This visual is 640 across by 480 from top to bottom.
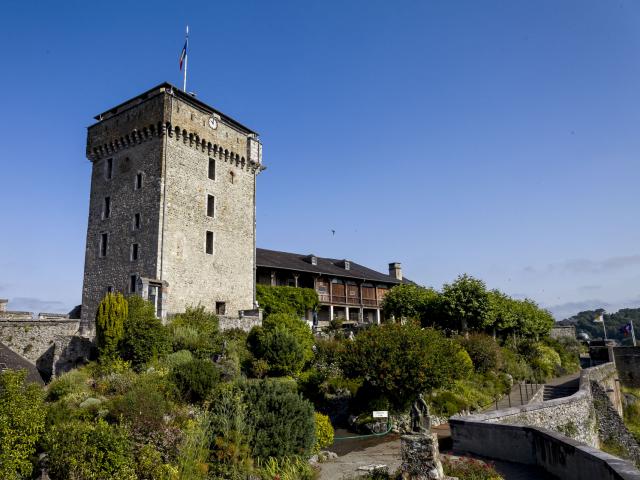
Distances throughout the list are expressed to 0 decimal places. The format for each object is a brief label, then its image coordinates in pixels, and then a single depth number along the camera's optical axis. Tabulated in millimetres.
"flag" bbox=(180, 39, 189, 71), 30377
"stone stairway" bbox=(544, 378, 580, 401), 24188
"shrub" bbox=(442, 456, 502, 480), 9505
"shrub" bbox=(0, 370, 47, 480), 10266
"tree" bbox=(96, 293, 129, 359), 20377
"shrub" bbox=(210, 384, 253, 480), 11000
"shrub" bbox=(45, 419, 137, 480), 10609
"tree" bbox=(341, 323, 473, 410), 17266
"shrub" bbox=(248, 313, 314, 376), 21734
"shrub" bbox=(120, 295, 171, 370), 20266
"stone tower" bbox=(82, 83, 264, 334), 27250
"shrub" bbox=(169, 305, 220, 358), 21688
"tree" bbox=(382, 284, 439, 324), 35938
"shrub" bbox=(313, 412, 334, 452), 14414
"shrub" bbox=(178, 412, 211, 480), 10570
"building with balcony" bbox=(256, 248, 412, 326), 38531
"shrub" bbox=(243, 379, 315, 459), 11812
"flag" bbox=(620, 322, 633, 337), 40956
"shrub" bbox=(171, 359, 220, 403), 16766
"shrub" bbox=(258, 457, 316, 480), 10688
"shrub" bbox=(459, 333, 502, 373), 26562
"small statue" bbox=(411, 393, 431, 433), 10055
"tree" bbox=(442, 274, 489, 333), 33000
